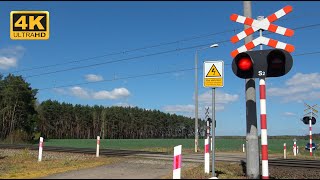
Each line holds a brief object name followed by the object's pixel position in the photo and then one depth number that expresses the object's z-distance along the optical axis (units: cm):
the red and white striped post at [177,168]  1031
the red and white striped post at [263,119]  988
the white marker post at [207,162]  1217
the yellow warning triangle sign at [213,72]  1146
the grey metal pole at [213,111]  1146
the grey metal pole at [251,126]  1113
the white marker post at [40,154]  1847
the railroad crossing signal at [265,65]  976
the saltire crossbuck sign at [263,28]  1012
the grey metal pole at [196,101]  3097
